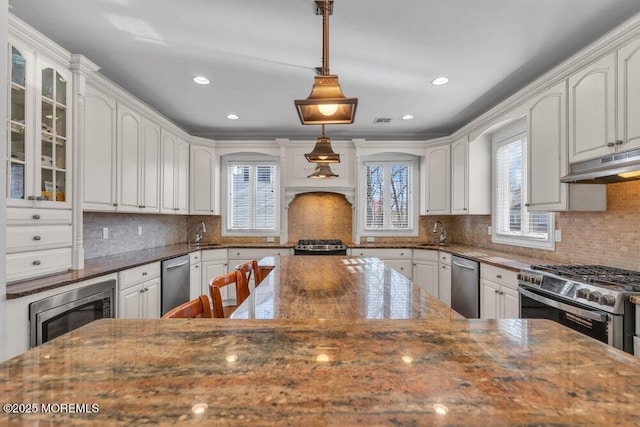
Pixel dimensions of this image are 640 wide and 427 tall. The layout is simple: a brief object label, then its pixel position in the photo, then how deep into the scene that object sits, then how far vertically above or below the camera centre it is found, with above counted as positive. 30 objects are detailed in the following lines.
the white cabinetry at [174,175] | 3.69 +0.52
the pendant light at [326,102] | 1.40 +0.53
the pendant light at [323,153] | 2.41 +0.49
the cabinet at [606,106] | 1.89 +0.74
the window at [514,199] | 3.10 +0.20
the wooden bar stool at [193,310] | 1.03 -0.33
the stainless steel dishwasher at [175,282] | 3.24 -0.74
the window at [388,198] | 4.72 +0.28
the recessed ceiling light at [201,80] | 2.84 +1.27
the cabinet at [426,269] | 4.10 -0.71
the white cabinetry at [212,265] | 4.13 -0.67
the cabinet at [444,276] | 3.83 -0.76
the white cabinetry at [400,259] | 4.29 -0.59
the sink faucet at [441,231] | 4.53 -0.22
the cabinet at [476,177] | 3.86 +0.50
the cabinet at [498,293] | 2.59 -0.68
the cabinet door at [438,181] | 4.26 +0.49
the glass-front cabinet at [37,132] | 1.88 +0.54
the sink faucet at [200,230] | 4.66 -0.21
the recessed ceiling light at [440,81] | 2.86 +1.27
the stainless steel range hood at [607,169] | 1.82 +0.30
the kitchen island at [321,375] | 0.43 -0.27
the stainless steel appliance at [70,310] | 1.78 -0.61
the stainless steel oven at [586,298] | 1.65 -0.49
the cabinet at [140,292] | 2.55 -0.68
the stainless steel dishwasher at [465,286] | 3.18 -0.76
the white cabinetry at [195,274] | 3.85 -0.74
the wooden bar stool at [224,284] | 1.34 -0.36
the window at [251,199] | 4.76 +0.26
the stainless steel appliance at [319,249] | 4.20 -0.44
